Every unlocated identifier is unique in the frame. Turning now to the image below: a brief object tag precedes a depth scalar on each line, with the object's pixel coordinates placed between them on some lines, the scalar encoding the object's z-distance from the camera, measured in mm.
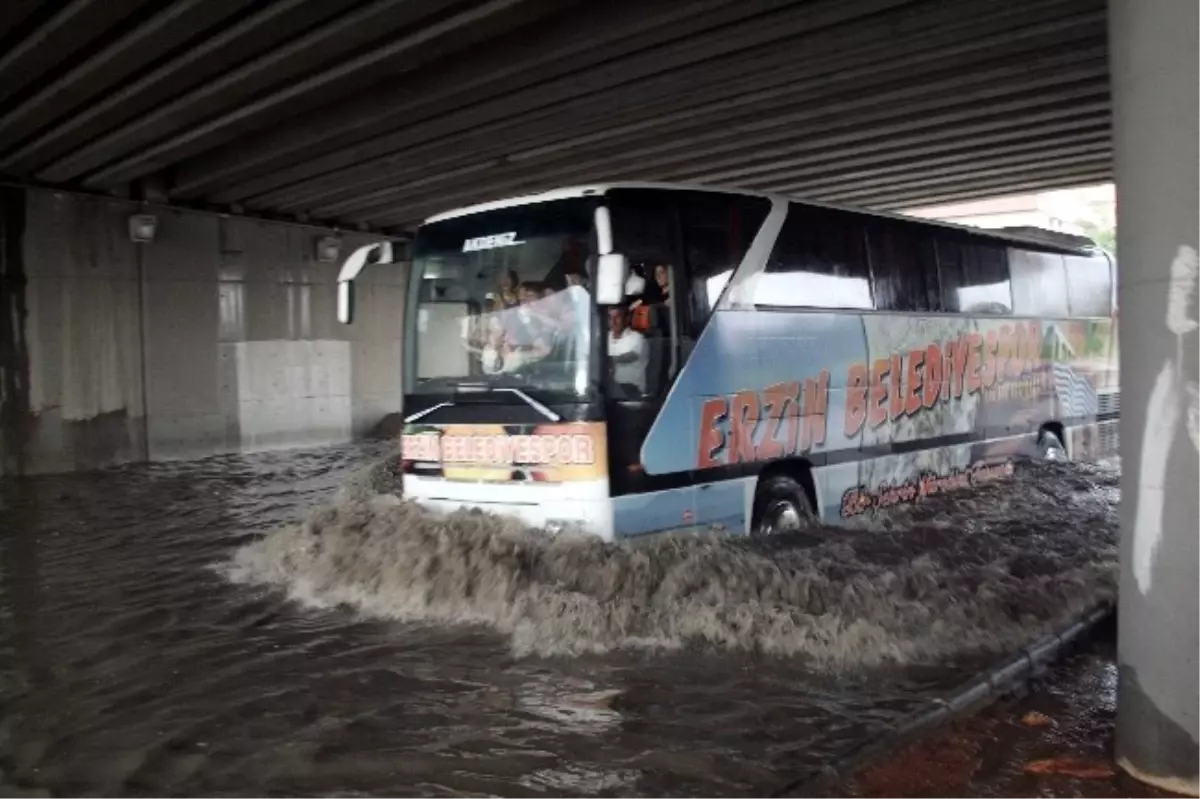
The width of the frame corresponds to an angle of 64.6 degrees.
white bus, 7227
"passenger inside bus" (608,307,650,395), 7203
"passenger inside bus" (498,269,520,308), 7605
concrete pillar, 3777
